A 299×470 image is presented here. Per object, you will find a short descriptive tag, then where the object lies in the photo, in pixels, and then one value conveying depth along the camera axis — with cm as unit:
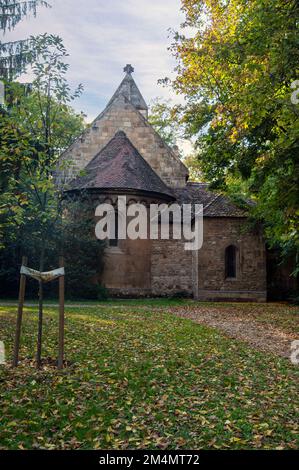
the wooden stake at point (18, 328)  725
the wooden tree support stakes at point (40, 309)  722
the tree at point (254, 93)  930
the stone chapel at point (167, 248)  2106
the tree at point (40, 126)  721
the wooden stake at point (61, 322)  726
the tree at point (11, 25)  1653
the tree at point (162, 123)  4256
